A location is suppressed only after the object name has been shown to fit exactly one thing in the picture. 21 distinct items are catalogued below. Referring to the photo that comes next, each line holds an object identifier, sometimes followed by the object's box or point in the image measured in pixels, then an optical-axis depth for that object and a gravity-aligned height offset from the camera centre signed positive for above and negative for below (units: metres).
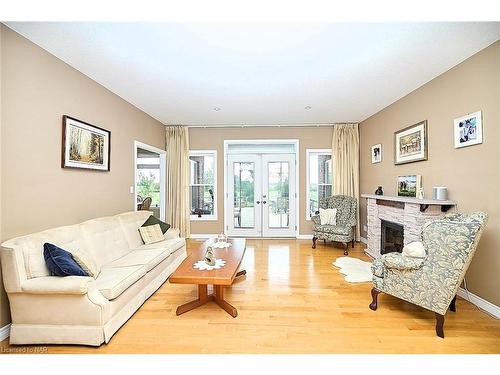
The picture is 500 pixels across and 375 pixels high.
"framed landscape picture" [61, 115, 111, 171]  2.72 +0.55
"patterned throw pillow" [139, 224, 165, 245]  3.53 -0.68
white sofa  1.88 -0.89
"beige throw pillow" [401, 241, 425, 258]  2.25 -0.58
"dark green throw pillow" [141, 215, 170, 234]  3.73 -0.54
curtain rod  5.54 +1.50
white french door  5.94 -0.18
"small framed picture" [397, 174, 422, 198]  3.46 +0.07
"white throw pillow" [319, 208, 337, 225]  4.99 -0.57
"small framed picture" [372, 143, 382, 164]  4.63 +0.72
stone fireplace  2.94 -0.43
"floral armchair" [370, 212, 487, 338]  1.96 -0.68
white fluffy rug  3.30 -1.22
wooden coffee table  2.26 -0.84
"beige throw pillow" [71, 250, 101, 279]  2.20 -0.69
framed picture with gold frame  3.37 +0.70
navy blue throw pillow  2.02 -0.63
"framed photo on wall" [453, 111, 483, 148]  2.49 +0.66
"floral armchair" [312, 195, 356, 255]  4.63 -0.69
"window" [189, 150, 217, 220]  5.86 +0.05
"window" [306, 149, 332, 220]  5.73 +0.24
